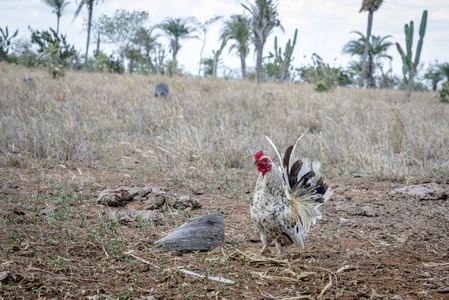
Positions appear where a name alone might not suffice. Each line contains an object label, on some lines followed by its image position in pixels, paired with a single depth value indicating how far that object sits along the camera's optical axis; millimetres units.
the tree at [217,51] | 17719
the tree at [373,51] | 33531
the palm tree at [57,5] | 36809
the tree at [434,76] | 37875
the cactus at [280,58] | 23719
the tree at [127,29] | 40375
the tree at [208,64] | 44506
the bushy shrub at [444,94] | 14062
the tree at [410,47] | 16609
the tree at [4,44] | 24709
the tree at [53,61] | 13292
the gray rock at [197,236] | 2830
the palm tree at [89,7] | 25167
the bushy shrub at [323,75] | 13883
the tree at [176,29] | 40531
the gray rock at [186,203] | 3865
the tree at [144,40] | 40066
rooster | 2658
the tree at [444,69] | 33938
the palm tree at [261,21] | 19219
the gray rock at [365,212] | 3797
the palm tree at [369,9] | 23016
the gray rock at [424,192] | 4197
